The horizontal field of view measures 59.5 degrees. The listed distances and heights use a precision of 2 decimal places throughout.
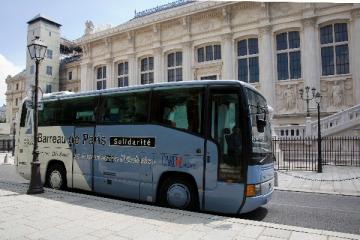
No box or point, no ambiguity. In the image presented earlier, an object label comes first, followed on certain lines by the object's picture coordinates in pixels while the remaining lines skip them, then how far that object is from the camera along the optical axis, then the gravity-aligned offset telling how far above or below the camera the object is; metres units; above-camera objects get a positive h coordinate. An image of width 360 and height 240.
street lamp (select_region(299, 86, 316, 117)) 24.47 +2.94
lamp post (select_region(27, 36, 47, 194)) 9.07 +0.51
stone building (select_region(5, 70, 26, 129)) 63.80 +8.73
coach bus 6.71 -0.27
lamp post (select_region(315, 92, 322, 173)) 15.68 -1.32
